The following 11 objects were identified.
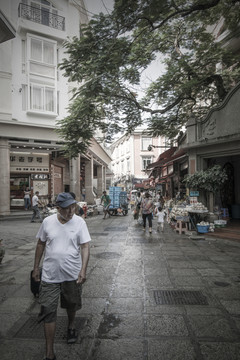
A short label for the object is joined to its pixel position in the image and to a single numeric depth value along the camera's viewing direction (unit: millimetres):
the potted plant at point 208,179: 9672
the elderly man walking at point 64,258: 2775
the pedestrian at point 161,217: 11039
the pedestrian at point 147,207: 10453
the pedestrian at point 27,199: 18922
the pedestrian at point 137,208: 13945
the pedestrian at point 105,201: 16391
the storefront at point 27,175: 19688
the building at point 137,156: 41500
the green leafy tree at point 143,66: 7160
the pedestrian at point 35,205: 14758
